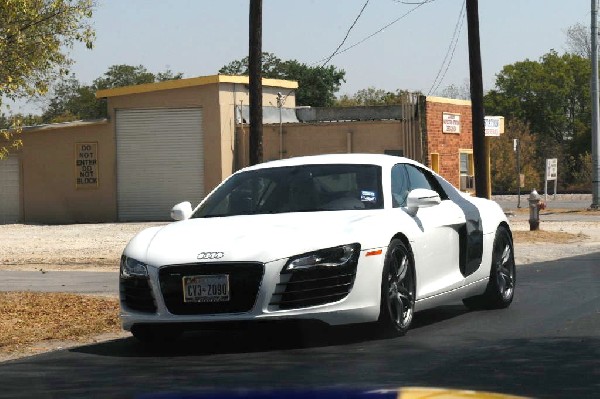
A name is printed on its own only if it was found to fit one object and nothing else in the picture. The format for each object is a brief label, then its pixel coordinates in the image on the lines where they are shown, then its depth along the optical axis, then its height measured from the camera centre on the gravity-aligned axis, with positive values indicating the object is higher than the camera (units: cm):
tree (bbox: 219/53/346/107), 7956 +368
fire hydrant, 3020 -172
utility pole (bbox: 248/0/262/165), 2084 +104
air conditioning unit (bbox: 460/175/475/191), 4578 -157
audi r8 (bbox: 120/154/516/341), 950 -84
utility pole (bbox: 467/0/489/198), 2680 +78
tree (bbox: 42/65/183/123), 10719 +493
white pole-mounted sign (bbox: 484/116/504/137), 3669 +34
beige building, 4266 -1
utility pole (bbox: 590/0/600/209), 4456 +66
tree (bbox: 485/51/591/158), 10644 +339
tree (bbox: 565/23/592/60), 11269 +799
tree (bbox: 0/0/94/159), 2049 +192
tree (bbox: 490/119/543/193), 9219 -175
